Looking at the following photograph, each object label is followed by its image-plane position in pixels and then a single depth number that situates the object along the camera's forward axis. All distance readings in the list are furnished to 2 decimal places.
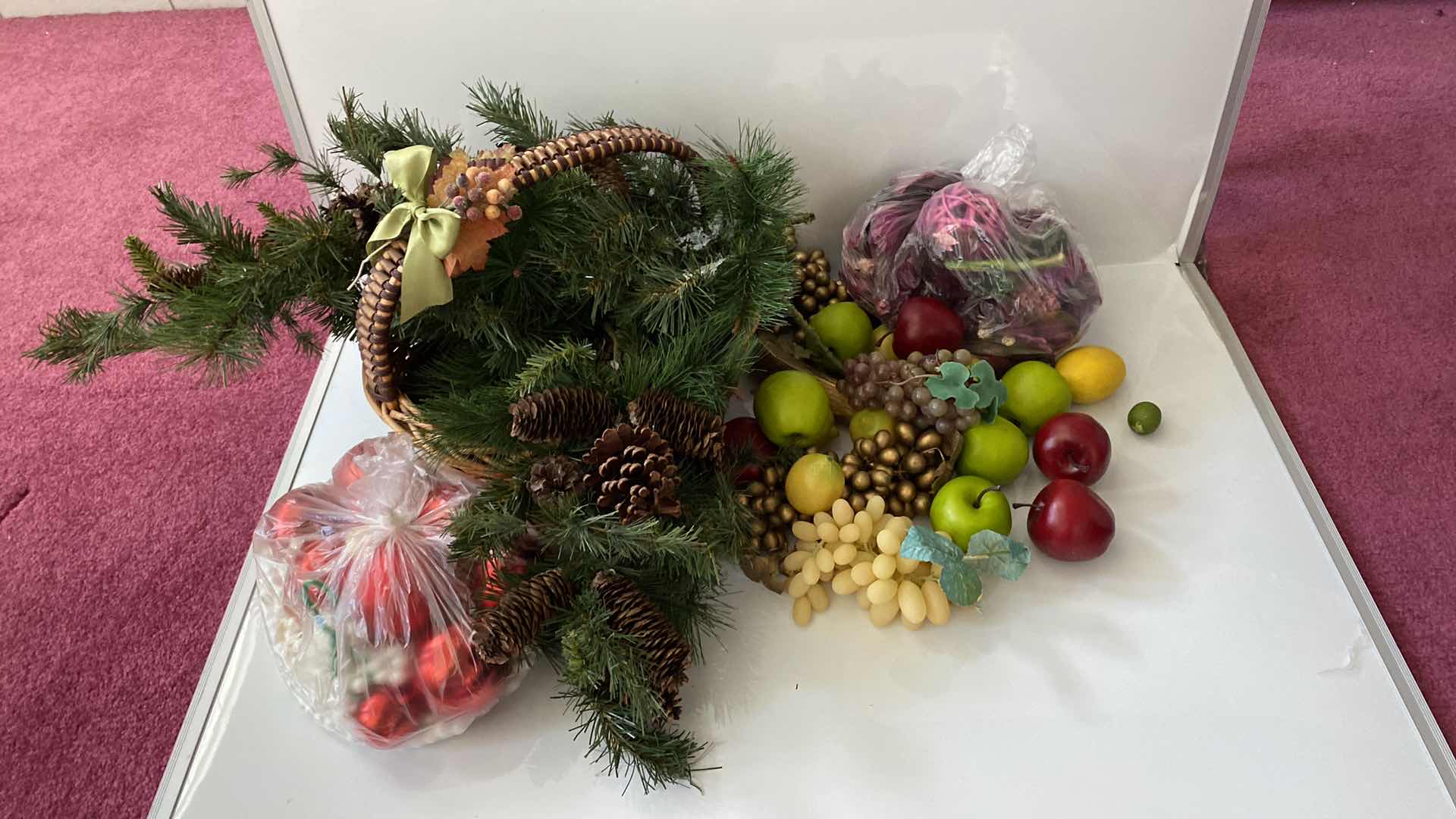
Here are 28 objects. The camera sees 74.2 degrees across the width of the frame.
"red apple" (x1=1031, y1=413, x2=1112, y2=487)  0.77
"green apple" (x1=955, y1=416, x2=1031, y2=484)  0.77
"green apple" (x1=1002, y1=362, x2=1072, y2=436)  0.81
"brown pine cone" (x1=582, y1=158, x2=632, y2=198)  0.76
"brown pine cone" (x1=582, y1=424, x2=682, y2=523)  0.62
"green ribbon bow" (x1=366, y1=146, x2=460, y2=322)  0.64
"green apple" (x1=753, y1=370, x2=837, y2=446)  0.77
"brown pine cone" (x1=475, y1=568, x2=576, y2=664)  0.59
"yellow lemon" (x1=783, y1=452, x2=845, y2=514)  0.74
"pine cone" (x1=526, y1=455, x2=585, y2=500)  0.65
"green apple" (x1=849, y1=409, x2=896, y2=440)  0.79
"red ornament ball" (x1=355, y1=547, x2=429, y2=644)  0.63
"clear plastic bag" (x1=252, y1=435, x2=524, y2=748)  0.63
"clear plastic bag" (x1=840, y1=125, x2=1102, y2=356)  0.82
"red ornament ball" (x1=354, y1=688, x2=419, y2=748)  0.63
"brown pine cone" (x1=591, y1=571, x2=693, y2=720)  0.62
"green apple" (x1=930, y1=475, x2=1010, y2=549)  0.72
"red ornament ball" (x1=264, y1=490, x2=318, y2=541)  0.69
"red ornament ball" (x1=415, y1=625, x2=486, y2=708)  0.63
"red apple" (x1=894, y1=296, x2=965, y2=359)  0.83
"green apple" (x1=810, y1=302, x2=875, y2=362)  0.86
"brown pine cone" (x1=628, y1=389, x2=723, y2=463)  0.65
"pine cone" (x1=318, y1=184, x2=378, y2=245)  0.73
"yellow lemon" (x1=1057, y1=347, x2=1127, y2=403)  0.84
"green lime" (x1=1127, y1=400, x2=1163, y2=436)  0.83
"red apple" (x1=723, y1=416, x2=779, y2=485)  0.77
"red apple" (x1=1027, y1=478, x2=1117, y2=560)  0.72
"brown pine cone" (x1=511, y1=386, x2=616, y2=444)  0.62
